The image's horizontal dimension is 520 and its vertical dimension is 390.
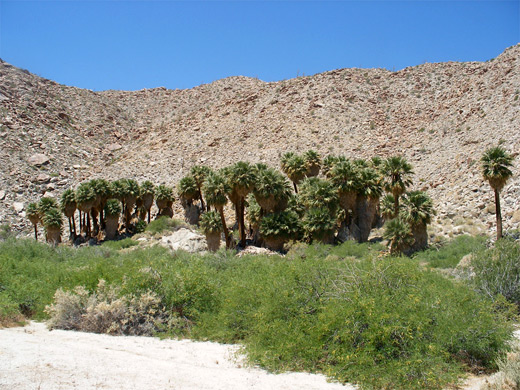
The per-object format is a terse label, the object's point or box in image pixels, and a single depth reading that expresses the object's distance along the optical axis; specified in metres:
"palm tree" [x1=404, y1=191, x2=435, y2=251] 34.06
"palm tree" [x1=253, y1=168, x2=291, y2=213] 40.56
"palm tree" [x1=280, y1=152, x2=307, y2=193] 47.06
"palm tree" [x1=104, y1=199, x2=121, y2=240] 50.81
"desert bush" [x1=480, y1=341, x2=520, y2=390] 9.48
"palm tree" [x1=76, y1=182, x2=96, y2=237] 48.78
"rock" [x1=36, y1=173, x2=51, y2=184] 58.88
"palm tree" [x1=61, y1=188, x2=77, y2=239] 50.00
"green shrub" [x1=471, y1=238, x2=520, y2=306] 16.45
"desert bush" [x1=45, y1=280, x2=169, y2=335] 15.02
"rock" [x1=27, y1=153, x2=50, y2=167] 61.06
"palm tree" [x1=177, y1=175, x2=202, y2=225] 52.42
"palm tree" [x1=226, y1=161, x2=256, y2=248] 40.81
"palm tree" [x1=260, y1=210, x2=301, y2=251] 39.59
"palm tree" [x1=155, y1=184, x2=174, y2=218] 54.41
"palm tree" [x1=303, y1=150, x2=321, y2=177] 47.56
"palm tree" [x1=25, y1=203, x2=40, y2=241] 50.12
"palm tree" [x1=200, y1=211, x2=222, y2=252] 42.50
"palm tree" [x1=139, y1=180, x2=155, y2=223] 54.41
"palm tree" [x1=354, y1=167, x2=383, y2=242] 39.75
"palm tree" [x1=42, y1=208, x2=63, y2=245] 47.97
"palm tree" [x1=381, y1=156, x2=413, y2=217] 39.19
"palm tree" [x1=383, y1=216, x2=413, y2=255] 33.81
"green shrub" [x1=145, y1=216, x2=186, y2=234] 48.47
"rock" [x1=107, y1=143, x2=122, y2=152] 74.19
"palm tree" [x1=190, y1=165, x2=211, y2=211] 52.32
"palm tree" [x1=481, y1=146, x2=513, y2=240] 31.55
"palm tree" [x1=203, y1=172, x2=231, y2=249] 41.84
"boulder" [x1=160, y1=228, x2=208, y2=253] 43.05
